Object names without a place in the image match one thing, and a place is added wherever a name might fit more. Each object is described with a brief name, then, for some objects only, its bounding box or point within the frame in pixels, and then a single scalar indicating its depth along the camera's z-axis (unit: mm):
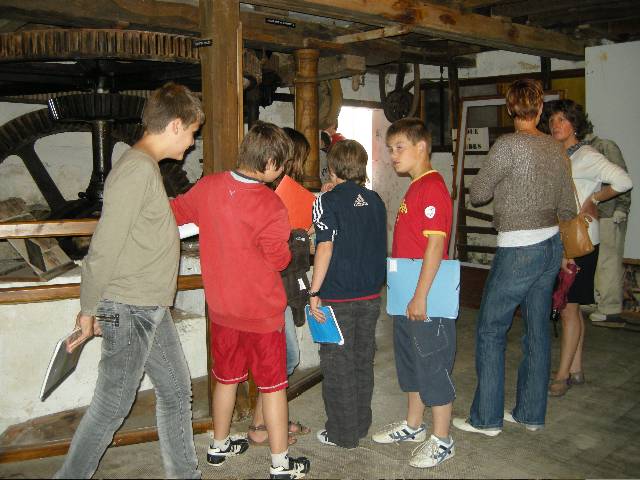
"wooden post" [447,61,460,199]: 7516
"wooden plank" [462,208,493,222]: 7473
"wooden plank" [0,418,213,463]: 3021
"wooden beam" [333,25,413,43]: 4421
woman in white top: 3600
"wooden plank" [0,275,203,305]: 3029
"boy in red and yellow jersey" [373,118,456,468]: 2795
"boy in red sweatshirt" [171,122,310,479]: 2553
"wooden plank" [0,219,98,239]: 2977
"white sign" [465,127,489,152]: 7422
